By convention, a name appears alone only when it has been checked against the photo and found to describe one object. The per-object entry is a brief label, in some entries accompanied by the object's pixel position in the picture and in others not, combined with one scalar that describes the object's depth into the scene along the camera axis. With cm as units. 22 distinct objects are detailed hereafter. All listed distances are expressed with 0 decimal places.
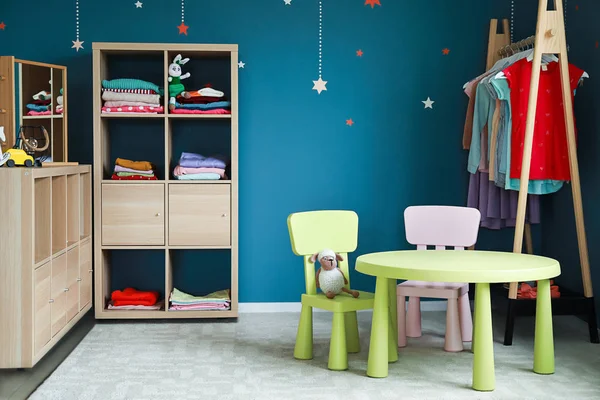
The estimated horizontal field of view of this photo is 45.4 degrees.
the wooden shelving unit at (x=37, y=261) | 313
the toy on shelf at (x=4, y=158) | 325
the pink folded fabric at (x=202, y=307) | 430
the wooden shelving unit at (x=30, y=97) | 388
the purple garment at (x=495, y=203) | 423
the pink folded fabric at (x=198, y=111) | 423
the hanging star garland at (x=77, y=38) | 446
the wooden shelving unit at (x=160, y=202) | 421
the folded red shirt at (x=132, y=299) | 432
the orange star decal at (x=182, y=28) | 451
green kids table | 286
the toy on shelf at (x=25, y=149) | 333
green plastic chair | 328
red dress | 391
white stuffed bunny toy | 422
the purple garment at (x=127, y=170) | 429
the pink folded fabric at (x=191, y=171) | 426
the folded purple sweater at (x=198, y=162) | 427
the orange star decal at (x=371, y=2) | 457
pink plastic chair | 364
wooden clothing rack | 371
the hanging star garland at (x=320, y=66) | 456
